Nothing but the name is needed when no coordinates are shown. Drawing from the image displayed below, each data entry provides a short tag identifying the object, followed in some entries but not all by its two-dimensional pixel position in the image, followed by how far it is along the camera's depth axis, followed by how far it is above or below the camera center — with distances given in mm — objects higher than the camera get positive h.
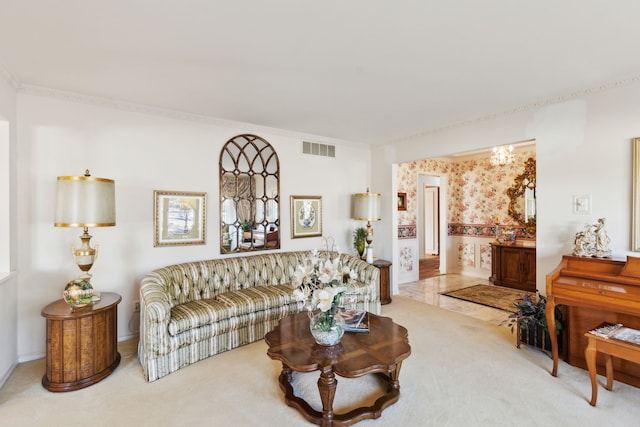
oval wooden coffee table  2053 -957
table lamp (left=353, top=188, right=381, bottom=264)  4902 +73
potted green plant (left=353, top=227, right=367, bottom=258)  5133 -404
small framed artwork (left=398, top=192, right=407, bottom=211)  6250 +268
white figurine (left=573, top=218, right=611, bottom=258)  2799 -242
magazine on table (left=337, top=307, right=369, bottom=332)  2612 -903
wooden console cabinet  5457 -899
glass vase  2281 -813
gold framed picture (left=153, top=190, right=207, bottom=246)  3600 -38
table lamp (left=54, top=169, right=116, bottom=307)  2611 +22
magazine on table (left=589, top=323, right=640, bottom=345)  2180 -841
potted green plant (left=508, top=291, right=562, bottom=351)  3057 -1044
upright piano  2383 -631
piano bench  2096 -922
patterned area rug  4723 -1306
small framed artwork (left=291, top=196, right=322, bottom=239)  4684 -19
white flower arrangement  2139 -481
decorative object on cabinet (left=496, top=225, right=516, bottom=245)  5887 -369
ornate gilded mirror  5805 +293
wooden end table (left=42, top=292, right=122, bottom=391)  2506 -1049
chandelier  5441 +1017
